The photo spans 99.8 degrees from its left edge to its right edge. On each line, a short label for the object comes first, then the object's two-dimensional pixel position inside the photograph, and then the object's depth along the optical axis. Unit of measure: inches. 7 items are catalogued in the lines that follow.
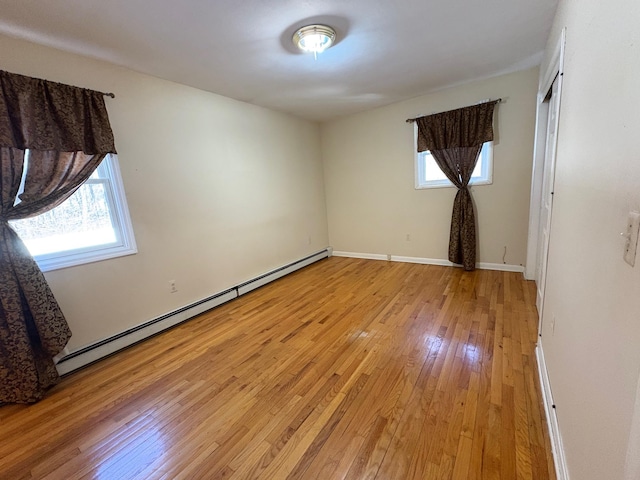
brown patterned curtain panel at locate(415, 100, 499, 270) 134.0
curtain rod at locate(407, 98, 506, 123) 128.3
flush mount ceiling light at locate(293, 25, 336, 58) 79.0
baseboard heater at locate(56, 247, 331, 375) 84.9
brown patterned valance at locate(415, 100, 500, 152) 131.7
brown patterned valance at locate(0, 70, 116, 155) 71.4
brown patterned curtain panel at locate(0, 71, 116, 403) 70.4
